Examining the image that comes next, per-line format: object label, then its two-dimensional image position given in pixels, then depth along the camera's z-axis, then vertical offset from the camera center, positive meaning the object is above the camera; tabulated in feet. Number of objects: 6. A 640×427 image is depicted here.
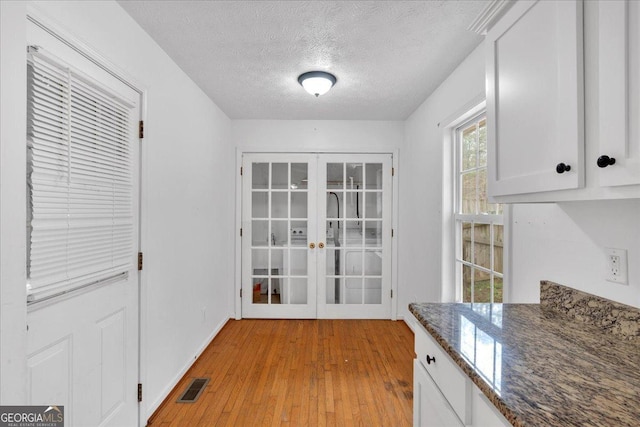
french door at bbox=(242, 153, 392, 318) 12.35 -0.75
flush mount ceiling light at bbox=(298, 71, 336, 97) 8.05 +3.68
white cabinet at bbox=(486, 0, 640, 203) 2.65 +1.26
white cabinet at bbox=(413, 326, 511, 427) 2.79 -1.93
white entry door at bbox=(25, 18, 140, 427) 3.84 -0.32
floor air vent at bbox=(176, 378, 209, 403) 6.98 -4.20
